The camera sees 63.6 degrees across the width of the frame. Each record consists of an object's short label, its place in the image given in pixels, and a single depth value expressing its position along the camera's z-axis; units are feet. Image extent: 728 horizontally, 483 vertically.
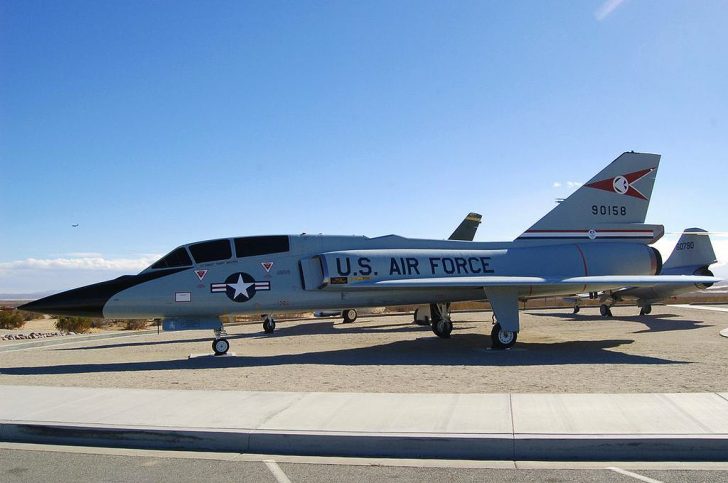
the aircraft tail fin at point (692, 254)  80.82
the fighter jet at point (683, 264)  80.43
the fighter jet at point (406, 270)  41.39
